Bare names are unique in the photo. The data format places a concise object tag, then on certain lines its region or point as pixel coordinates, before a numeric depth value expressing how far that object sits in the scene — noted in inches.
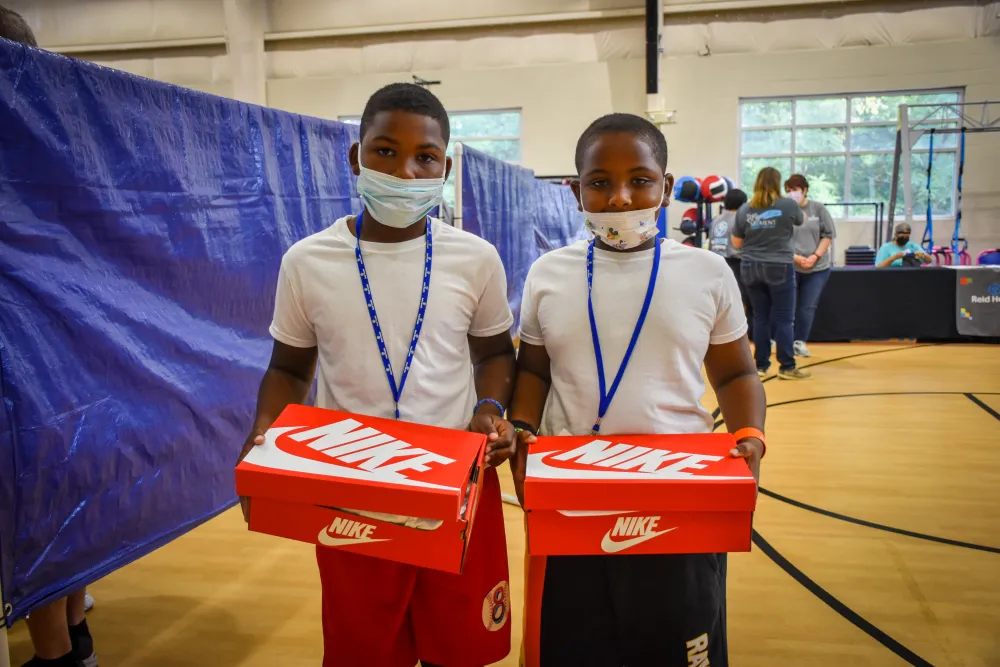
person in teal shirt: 294.2
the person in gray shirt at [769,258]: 189.5
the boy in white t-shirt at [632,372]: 42.5
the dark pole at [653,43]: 378.0
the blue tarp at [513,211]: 179.0
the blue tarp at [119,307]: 56.1
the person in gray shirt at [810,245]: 215.2
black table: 267.0
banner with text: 261.7
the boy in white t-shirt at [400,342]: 45.3
